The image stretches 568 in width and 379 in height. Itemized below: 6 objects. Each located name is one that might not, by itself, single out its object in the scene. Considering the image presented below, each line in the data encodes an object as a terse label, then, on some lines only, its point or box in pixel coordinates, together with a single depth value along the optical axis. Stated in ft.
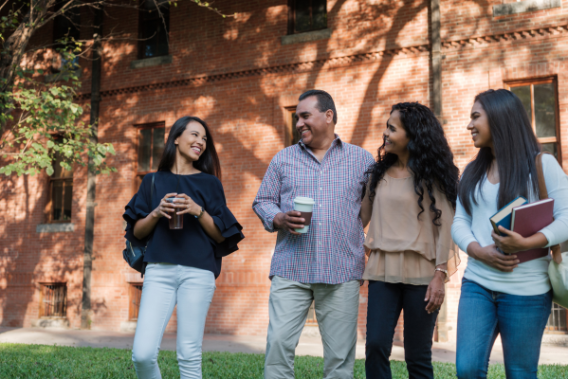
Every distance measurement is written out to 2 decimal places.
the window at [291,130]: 40.45
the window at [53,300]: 46.68
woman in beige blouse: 12.01
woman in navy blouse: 12.45
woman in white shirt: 9.84
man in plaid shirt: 12.65
